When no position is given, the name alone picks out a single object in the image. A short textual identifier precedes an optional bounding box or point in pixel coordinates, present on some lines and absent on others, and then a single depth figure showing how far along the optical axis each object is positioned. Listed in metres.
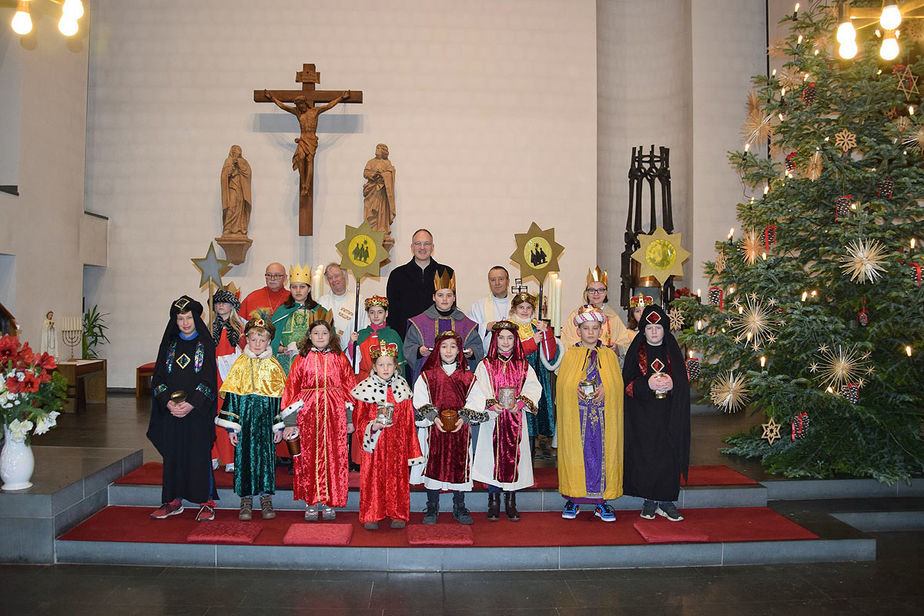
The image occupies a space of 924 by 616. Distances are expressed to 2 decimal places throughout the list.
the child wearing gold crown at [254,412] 4.84
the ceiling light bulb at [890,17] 4.17
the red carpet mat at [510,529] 4.64
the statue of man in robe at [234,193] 10.13
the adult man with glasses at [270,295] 6.04
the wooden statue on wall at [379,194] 10.15
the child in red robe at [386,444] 4.79
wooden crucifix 9.86
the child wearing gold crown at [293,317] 5.71
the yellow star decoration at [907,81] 6.17
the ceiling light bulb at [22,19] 4.66
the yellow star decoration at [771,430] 6.15
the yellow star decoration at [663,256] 6.07
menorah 9.34
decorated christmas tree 5.85
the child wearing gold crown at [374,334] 5.42
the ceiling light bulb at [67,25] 4.36
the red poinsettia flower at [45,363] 4.89
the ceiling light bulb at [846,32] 4.35
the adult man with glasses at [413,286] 6.36
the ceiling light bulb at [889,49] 4.42
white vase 4.74
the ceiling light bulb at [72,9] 4.28
